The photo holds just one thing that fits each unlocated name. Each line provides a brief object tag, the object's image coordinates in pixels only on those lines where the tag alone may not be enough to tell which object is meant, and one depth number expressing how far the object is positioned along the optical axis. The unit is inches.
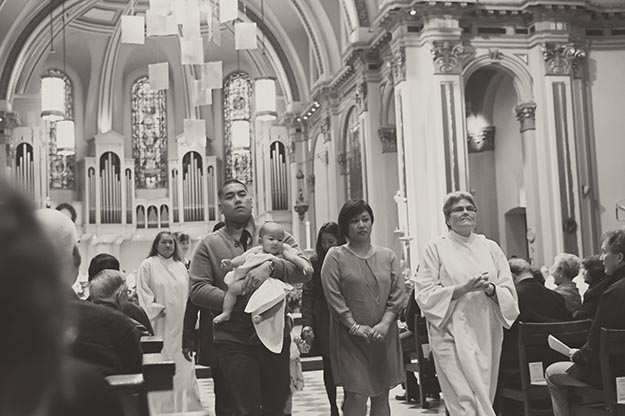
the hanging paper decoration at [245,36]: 452.8
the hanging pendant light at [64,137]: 768.9
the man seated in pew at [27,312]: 25.9
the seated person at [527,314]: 219.0
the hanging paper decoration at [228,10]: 427.8
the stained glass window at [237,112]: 1076.5
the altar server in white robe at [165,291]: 297.6
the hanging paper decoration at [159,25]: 405.1
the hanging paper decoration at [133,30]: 440.8
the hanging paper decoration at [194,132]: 533.3
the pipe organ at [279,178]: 986.7
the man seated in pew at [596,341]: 168.2
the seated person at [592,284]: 209.0
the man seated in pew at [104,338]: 103.7
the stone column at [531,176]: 586.6
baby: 167.3
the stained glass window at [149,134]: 1077.8
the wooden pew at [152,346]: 174.4
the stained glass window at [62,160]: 1023.0
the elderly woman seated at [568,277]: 267.6
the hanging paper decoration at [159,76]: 442.6
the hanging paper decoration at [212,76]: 433.7
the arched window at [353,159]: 750.5
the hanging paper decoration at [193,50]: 410.6
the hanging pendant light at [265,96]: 584.7
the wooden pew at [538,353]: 197.2
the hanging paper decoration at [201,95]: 455.8
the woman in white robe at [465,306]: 187.5
